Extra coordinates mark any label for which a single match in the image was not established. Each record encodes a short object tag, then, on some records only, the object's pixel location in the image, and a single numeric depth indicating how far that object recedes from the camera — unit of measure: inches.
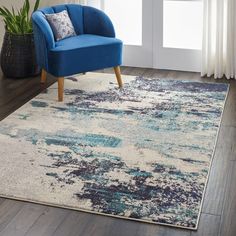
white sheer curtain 177.2
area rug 105.3
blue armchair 160.1
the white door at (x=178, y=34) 184.7
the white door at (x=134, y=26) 190.7
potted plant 181.3
